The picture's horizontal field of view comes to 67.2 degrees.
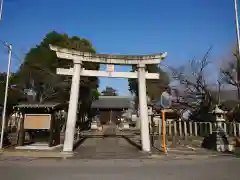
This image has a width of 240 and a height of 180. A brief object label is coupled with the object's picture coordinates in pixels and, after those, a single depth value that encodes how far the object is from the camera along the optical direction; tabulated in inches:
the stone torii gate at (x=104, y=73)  457.3
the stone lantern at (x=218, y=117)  541.3
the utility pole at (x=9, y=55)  538.6
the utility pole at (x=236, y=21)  483.2
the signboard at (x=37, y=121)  498.3
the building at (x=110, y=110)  1669.9
